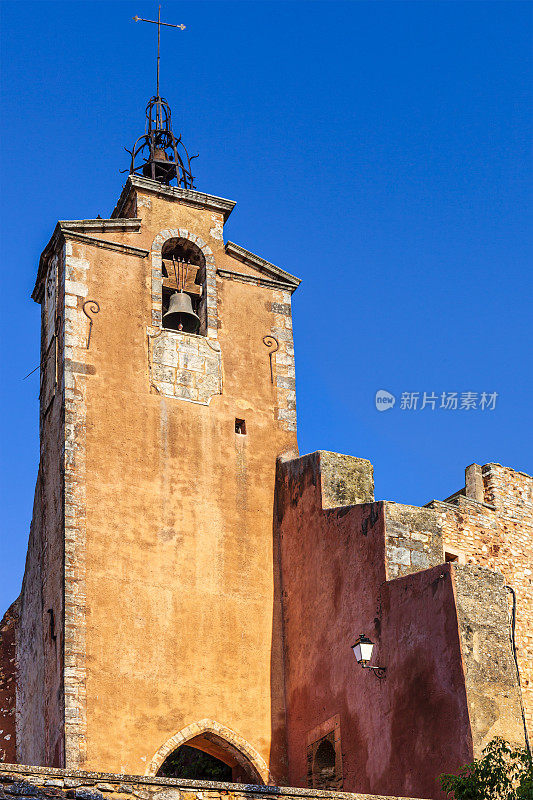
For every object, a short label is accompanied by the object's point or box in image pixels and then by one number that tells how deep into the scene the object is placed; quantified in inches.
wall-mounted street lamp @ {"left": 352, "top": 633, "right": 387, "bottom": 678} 504.7
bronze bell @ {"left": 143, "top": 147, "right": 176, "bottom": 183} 753.6
